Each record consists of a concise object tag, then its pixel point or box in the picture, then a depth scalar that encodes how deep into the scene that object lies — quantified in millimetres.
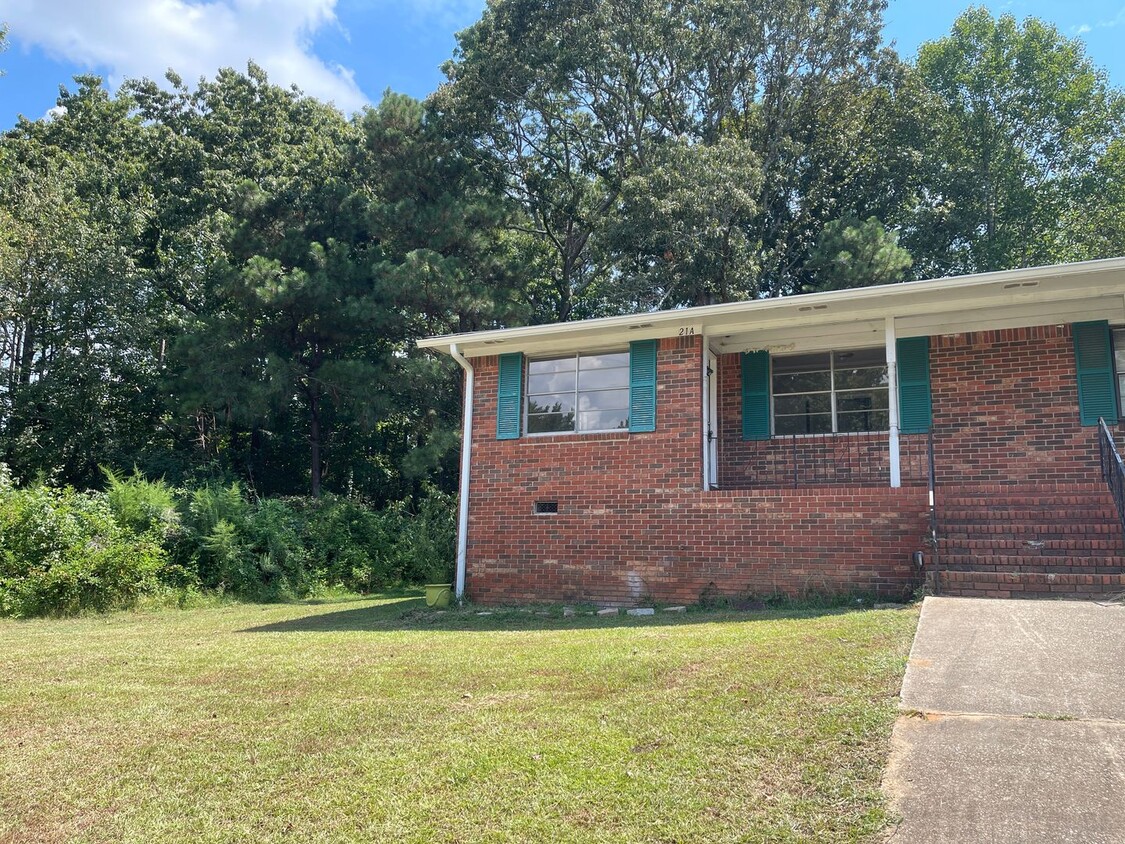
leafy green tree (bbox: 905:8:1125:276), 23266
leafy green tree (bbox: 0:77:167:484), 21312
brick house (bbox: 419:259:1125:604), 8867
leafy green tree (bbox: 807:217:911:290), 19312
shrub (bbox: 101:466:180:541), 13398
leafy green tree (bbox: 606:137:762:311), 18859
